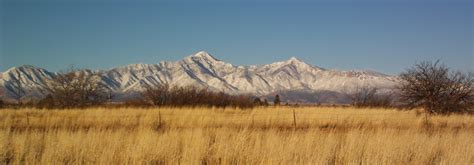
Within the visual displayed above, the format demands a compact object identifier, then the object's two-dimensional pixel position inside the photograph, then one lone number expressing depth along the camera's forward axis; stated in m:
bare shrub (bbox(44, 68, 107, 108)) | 48.71
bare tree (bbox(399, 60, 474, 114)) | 30.69
